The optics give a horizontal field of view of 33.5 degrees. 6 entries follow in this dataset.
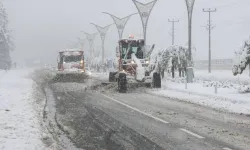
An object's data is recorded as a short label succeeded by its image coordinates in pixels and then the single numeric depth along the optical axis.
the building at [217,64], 68.09
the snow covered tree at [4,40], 100.23
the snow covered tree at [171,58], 34.06
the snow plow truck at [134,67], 23.33
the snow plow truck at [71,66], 36.88
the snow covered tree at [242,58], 18.18
